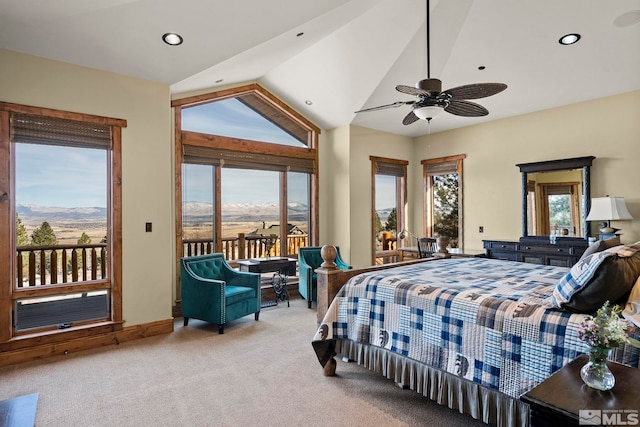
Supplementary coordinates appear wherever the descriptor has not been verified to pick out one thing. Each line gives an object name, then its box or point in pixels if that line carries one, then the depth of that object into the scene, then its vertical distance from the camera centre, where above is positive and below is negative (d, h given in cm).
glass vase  129 -60
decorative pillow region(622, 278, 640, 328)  165 -47
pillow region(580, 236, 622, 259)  269 -26
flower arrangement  125 -43
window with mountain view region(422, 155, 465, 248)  653 +32
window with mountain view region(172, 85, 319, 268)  510 +67
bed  185 -73
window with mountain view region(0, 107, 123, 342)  350 +5
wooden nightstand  116 -66
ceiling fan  295 +102
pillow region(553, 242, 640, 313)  174 -35
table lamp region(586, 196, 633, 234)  436 +1
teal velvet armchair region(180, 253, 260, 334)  409 -91
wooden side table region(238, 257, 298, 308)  496 -75
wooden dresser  487 -54
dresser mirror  494 +23
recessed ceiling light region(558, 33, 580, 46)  382 +191
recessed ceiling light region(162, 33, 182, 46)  330 +170
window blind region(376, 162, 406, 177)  668 +90
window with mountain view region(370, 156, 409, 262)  664 +28
